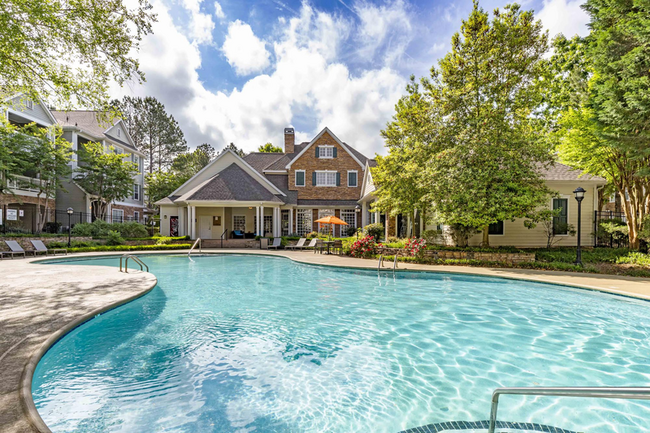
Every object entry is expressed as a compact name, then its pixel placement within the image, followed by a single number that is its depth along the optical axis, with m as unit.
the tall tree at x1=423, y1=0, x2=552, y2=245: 13.14
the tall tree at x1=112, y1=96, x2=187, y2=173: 42.91
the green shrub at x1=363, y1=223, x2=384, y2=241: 21.88
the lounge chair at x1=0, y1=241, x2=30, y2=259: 16.79
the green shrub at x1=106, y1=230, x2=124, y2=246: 22.14
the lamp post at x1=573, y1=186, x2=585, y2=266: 12.01
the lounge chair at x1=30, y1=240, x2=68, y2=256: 17.88
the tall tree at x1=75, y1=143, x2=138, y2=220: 24.78
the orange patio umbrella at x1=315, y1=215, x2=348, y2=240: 20.83
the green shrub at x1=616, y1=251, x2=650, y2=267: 11.44
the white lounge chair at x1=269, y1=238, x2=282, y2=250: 22.48
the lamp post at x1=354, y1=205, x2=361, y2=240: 27.60
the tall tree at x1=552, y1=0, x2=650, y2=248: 10.73
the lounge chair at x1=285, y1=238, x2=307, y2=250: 22.64
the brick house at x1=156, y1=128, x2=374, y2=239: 26.13
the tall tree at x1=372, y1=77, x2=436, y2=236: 16.12
